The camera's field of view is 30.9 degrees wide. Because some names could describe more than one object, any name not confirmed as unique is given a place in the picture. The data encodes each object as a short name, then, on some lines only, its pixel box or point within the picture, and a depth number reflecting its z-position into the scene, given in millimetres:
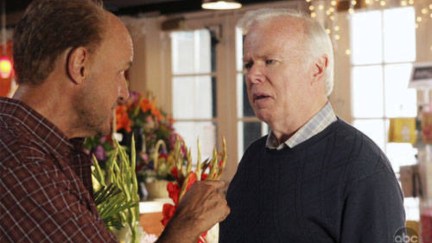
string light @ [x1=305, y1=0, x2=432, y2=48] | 3891
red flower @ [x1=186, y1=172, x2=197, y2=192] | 2066
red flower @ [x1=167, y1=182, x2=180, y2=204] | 2084
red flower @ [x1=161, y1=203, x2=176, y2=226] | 2066
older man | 1661
